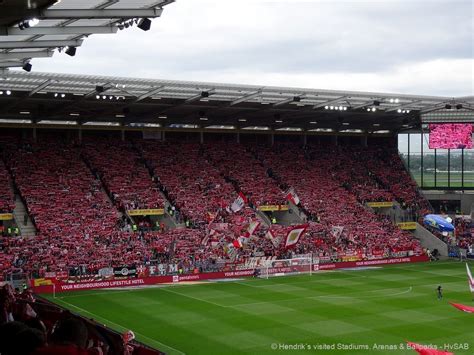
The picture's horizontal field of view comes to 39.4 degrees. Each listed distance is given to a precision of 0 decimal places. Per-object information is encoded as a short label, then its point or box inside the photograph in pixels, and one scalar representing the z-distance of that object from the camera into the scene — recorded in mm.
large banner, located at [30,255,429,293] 38844
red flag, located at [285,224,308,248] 46625
